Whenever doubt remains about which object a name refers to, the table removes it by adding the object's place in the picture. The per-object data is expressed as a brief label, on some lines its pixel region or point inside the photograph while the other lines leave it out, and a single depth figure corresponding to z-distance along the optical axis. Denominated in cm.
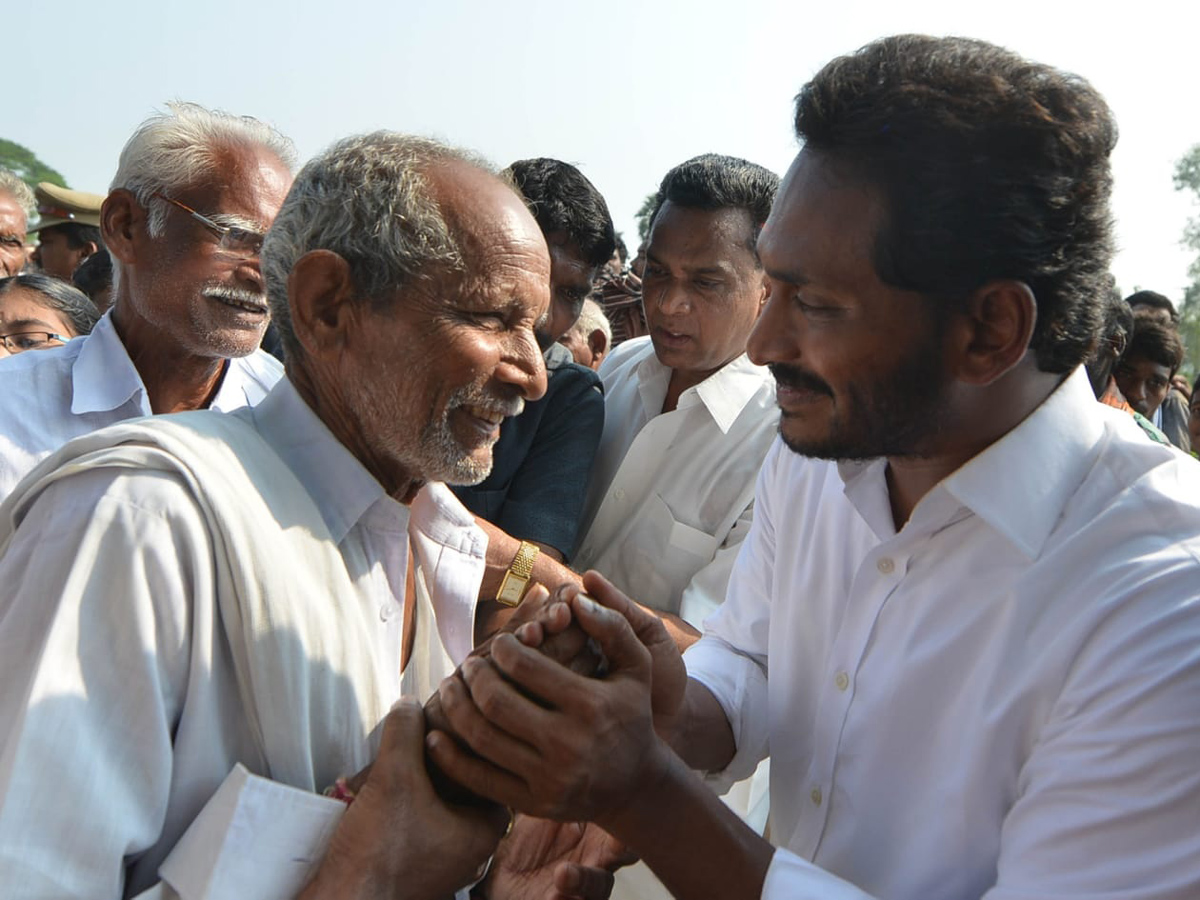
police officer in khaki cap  832
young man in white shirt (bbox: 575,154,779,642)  366
